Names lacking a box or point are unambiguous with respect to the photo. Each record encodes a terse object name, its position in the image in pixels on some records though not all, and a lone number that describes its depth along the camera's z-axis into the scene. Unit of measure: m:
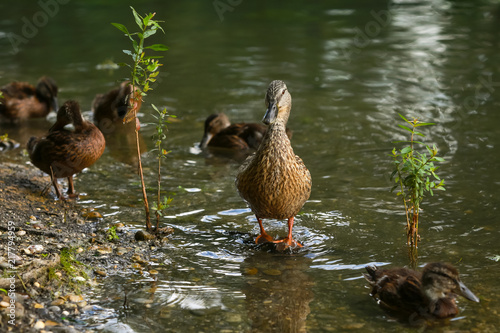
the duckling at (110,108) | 20.28
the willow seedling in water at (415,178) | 11.14
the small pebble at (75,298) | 9.48
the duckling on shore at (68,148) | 13.70
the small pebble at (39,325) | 8.53
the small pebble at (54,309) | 9.07
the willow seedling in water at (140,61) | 10.87
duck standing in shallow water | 11.53
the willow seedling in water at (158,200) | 11.61
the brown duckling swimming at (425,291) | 9.37
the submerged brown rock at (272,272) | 10.98
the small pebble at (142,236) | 12.02
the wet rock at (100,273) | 10.50
